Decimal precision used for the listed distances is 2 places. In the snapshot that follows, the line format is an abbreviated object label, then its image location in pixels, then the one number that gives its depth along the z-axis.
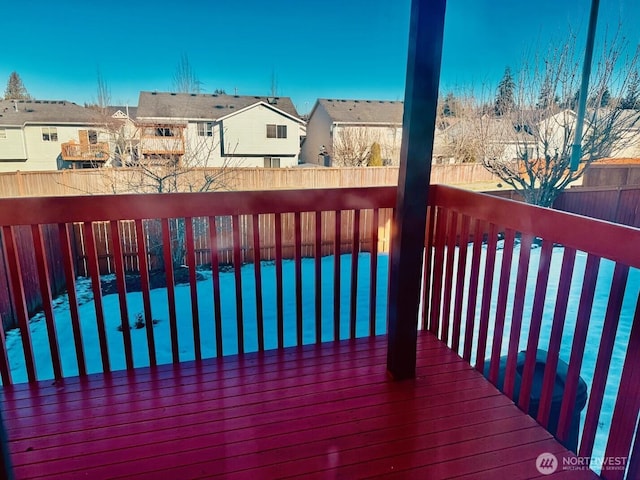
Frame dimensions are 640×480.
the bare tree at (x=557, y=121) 6.67
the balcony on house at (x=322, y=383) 1.49
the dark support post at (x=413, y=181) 1.60
